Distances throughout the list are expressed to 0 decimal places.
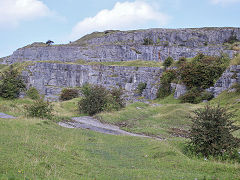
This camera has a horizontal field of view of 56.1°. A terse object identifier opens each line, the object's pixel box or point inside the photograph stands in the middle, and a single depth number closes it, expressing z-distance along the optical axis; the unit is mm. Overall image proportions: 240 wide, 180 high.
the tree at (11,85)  31609
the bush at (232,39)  81662
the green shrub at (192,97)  35438
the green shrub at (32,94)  49375
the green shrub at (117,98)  30958
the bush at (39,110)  19547
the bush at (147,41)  88275
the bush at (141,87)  57844
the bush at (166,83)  46225
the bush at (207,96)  34562
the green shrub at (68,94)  50556
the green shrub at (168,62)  55694
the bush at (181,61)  51744
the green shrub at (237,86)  29244
